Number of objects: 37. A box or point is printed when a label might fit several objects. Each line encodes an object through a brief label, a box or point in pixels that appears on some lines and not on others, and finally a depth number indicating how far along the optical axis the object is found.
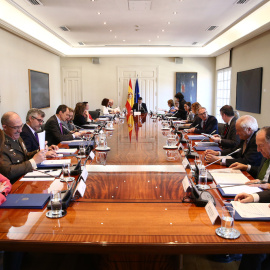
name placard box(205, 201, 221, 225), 1.45
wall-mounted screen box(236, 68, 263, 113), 7.51
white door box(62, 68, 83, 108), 12.01
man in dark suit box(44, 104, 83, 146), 4.35
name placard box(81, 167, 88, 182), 1.98
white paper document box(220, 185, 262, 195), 1.88
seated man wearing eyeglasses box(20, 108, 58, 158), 3.43
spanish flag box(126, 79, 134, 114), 10.79
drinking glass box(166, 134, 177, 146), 3.33
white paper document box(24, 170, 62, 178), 2.29
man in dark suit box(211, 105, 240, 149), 3.75
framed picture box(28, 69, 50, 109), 8.29
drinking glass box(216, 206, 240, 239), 1.33
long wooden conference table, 1.28
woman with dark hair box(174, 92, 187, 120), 8.23
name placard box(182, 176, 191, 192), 1.80
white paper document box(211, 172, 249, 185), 2.11
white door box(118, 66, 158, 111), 12.07
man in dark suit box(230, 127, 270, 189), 2.02
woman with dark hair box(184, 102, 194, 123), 7.12
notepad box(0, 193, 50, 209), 1.66
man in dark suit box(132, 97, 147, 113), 10.00
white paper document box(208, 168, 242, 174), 2.37
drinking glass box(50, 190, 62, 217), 1.57
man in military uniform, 2.39
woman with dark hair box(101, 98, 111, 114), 9.16
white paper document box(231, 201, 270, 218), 1.53
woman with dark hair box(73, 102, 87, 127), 6.52
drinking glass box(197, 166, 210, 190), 1.97
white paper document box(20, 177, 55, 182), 2.20
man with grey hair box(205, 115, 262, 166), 2.77
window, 10.52
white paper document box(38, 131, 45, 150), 3.14
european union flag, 11.55
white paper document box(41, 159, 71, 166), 2.65
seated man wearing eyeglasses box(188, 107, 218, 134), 5.06
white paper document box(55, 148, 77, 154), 3.19
